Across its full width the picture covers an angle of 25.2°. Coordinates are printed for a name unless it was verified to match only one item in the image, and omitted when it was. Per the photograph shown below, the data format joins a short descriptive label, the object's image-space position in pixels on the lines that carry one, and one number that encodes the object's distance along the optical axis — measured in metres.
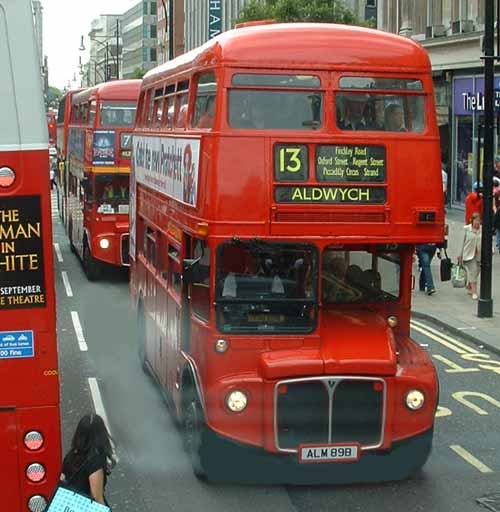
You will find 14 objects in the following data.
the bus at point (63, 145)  33.97
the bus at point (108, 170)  23.33
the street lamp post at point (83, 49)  94.14
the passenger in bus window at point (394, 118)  9.52
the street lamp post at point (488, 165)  17.67
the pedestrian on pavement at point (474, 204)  21.17
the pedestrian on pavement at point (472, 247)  20.03
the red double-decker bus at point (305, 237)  9.16
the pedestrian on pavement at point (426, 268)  20.58
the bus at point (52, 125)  62.69
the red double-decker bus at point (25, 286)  6.03
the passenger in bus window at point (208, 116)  9.46
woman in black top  6.62
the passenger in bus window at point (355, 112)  9.43
